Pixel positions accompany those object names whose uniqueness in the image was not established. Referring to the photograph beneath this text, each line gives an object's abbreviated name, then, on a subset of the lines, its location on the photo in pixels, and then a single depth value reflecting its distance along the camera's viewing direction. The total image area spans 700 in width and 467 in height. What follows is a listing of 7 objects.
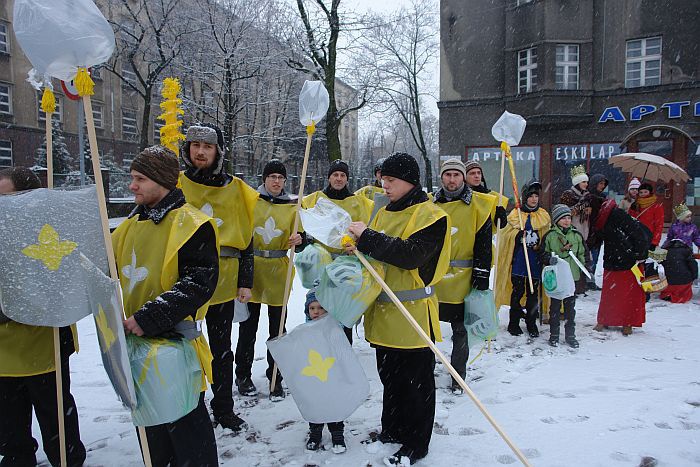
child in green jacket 5.71
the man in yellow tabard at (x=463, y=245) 4.20
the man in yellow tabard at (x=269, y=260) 4.19
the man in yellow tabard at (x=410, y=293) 2.91
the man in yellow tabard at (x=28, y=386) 2.66
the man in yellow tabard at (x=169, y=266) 2.27
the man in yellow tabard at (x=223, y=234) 3.53
